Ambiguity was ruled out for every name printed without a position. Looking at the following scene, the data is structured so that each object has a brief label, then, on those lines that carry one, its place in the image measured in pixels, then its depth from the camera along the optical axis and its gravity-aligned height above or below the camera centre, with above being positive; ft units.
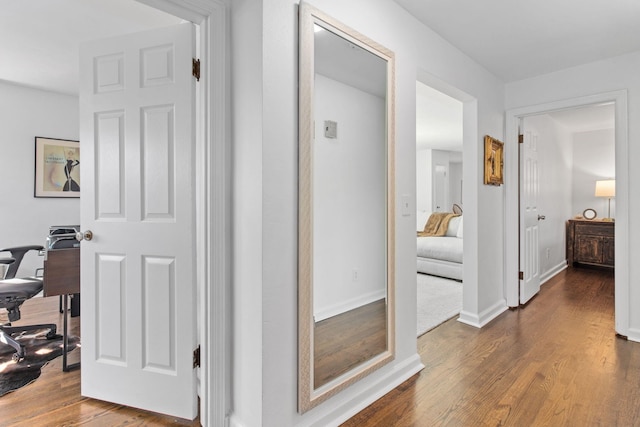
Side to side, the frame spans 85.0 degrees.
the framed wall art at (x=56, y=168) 12.72 +1.59
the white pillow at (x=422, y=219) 19.61 -0.53
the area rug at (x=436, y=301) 10.31 -3.20
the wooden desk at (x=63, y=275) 6.98 -1.30
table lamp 16.51 +1.00
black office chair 7.80 -2.05
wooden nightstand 16.42 -1.61
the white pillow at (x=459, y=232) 17.89 -1.15
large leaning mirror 5.10 +0.04
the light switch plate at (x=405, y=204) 6.97 +0.12
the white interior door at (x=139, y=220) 5.57 -0.16
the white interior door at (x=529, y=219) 11.72 -0.33
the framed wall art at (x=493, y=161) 10.25 +1.49
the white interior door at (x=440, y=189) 26.81 +1.62
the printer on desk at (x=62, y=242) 7.18 -0.67
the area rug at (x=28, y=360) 6.73 -3.25
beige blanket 18.60 -0.82
